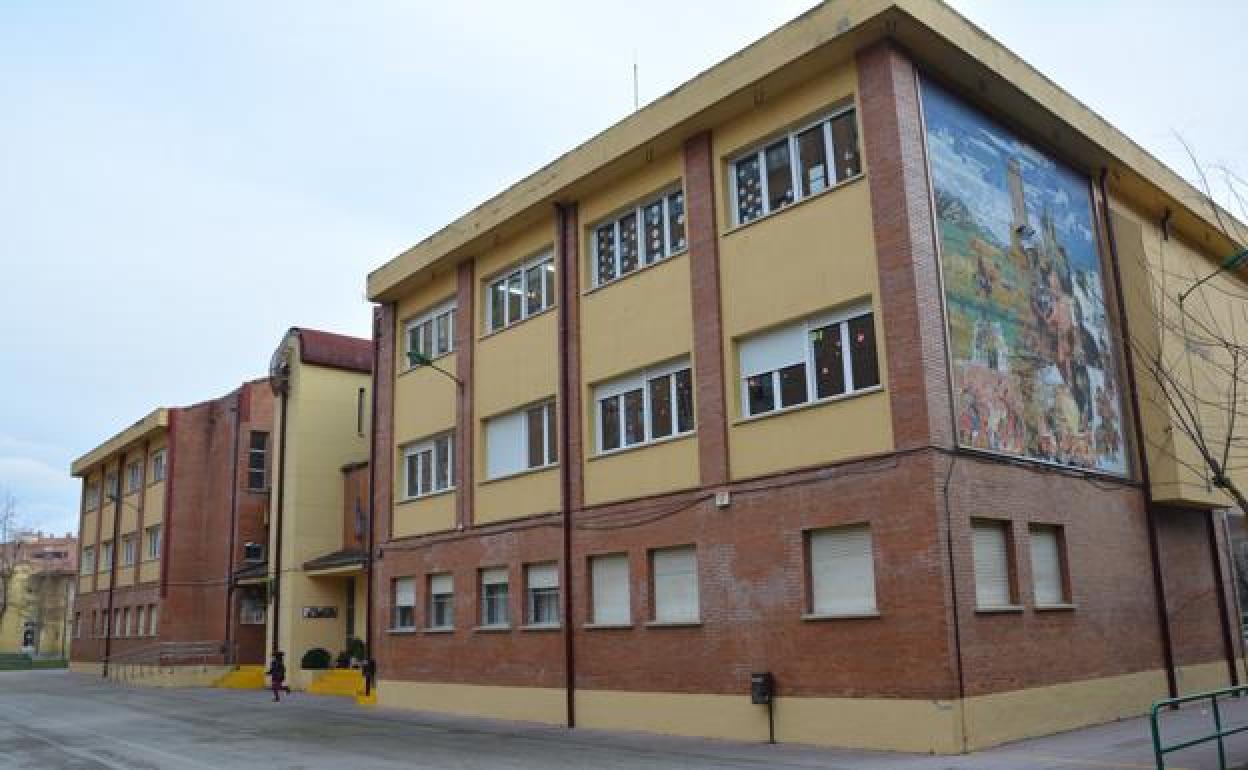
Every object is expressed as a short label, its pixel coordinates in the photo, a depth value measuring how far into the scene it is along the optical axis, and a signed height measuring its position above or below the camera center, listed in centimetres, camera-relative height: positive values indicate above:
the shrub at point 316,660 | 3325 -72
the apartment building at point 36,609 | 8412 +278
